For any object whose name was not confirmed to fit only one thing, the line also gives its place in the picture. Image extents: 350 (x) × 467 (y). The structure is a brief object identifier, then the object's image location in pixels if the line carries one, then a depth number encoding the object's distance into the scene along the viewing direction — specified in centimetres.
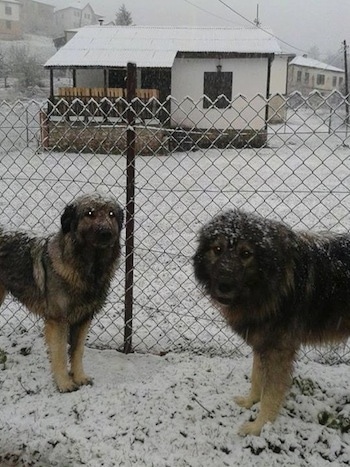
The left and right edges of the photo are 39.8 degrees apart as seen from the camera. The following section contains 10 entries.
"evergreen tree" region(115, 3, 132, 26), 5891
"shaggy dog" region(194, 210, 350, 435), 287
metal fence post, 387
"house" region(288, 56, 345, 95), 4928
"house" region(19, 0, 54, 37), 9757
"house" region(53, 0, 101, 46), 10944
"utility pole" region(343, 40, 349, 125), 3292
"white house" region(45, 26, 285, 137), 2233
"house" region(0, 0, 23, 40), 8019
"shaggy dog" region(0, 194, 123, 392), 338
